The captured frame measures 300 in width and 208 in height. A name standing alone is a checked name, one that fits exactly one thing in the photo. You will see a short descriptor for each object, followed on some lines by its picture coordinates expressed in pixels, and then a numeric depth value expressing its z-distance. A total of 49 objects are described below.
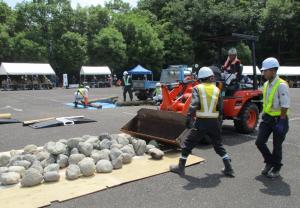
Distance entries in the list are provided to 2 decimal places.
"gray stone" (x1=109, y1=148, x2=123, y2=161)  6.73
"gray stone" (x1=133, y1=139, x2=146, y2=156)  7.47
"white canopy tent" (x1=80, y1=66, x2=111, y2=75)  40.75
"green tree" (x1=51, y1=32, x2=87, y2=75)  45.16
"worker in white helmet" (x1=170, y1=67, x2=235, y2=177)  6.20
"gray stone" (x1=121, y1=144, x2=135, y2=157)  7.15
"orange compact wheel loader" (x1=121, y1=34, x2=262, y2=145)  8.01
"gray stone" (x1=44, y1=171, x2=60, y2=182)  5.89
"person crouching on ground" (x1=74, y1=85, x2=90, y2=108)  18.23
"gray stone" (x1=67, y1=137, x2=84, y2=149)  7.19
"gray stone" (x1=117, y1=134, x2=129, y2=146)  7.72
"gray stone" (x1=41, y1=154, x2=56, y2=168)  6.52
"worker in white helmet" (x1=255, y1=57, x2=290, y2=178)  5.90
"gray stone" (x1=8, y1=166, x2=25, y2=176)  6.12
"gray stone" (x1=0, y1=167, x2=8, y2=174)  6.18
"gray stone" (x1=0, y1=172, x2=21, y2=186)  5.80
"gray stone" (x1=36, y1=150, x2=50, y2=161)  6.80
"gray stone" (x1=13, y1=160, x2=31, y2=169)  6.43
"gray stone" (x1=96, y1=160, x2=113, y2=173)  6.34
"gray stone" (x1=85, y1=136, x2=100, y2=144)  7.58
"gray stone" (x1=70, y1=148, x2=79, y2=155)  6.99
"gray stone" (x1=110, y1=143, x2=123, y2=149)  7.36
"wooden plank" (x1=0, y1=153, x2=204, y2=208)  5.12
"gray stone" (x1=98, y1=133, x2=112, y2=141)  7.98
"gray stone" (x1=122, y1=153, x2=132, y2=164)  6.82
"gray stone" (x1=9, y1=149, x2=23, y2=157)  7.30
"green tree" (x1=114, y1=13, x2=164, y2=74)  47.94
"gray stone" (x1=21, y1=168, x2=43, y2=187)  5.70
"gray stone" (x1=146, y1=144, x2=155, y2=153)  7.58
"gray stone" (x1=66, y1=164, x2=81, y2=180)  6.01
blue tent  35.02
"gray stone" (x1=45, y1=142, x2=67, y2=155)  6.88
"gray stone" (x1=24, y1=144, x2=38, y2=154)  7.34
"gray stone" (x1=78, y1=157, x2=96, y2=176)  6.18
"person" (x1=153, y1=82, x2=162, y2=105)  17.67
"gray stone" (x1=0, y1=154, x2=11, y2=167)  6.78
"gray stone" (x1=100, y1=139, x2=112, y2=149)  7.48
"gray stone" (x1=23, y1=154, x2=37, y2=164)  6.64
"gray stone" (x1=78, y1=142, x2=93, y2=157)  7.01
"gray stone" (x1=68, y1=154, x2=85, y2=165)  6.62
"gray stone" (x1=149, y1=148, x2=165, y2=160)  7.15
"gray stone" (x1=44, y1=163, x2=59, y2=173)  6.10
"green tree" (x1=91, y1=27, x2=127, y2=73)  45.53
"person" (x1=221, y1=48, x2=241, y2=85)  9.49
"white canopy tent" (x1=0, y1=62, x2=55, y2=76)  36.41
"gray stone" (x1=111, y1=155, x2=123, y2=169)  6.56
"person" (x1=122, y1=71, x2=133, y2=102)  21.39
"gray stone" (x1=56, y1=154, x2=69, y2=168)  6.68
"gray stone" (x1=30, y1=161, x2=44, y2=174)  6.06
